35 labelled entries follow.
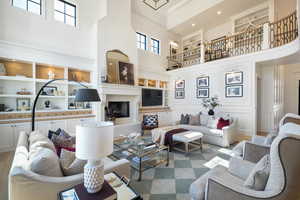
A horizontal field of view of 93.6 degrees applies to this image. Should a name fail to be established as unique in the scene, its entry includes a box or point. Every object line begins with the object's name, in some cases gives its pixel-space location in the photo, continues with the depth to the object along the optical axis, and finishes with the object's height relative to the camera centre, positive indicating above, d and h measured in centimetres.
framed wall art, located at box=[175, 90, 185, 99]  721 +21
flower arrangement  550 -19
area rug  201 -135
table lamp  108 -40
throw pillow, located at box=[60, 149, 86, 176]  151 -72
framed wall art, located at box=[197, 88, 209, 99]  620 +23
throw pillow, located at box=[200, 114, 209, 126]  497 -75
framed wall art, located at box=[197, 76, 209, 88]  619 +75
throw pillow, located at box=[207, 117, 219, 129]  439 -78
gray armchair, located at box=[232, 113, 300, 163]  212 -77
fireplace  571 -43
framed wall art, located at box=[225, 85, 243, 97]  517 +28
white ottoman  333 -97
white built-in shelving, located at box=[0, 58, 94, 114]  382 +47
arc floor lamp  268 +4
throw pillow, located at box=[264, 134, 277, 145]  234 -69
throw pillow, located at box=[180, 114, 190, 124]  515 -78
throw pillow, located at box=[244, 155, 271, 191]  117 -68
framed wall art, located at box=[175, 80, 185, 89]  715 +73
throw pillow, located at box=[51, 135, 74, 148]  231 -71
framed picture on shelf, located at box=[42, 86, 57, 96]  436 +23
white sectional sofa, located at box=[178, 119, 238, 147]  391 -106
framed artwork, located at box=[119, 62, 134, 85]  551 +100
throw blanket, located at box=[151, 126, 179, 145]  376 -101
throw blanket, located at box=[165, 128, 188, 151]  364 -105
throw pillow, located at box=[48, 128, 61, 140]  253 -64
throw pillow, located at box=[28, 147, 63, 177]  131 -63
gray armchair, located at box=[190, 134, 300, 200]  101 -63
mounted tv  680 +6
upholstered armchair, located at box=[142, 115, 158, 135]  645 -112
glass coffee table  264 -108
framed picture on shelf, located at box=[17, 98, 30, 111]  396 -16
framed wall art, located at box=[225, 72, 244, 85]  517 +77
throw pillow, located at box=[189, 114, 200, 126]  500 -78
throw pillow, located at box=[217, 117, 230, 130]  417 -75
